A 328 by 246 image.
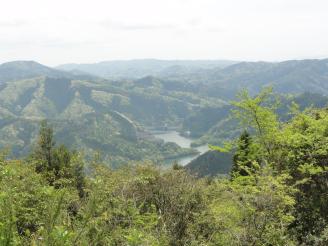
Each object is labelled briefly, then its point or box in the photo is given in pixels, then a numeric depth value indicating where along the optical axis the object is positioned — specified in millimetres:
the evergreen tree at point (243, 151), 31214
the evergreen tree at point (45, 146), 53625
